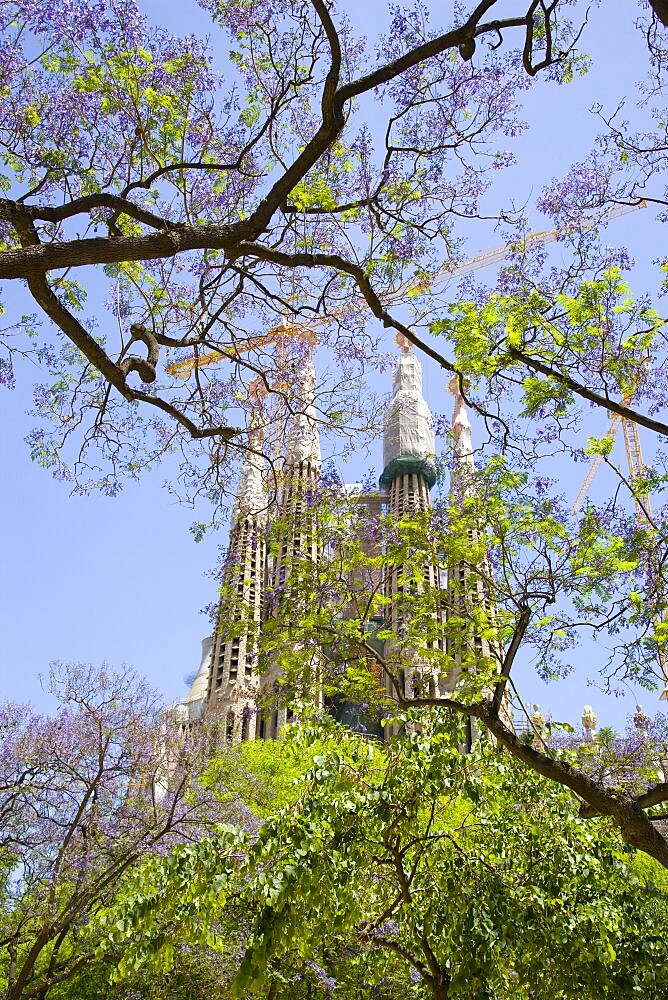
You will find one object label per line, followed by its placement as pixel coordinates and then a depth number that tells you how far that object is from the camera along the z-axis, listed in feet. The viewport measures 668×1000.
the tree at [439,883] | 21.30
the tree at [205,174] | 25.07
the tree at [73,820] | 43.65
